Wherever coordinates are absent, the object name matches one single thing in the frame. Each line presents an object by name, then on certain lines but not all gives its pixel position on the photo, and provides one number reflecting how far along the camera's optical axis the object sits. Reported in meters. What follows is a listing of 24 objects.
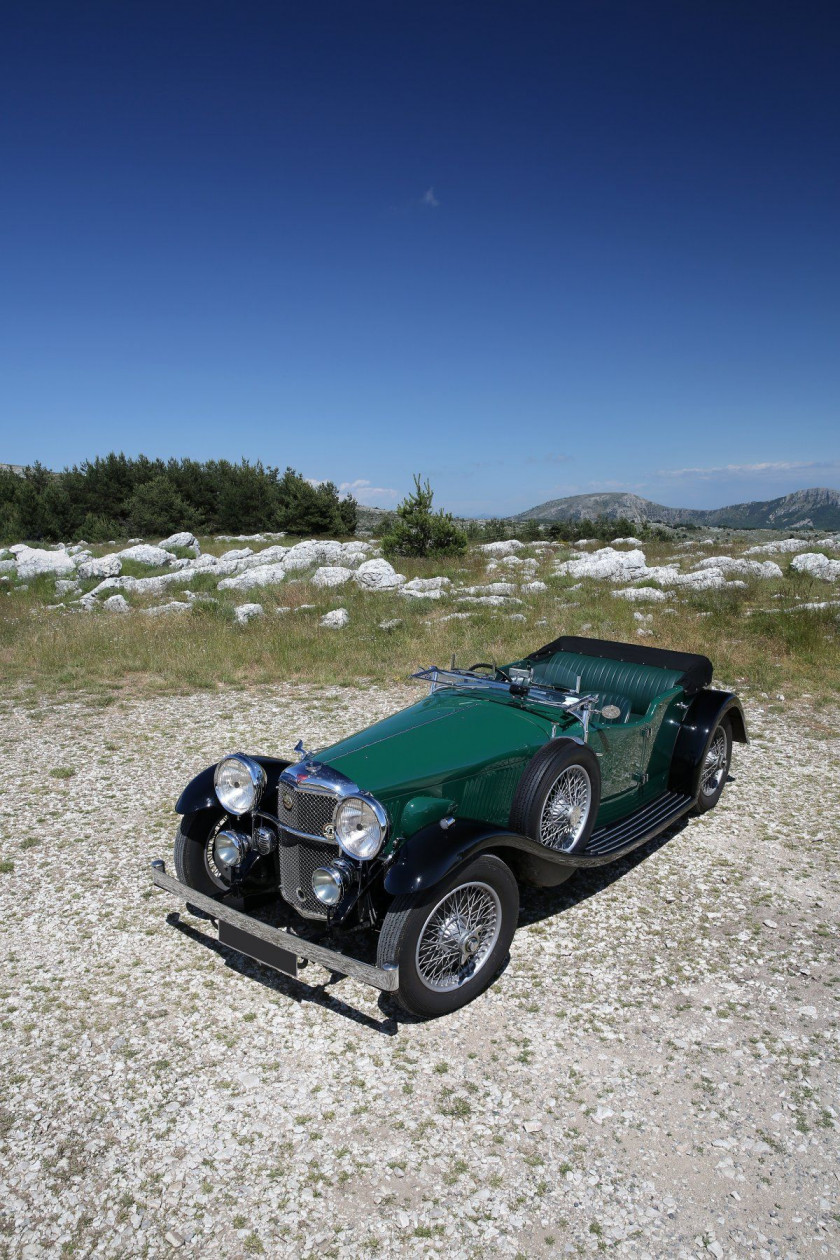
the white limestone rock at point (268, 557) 24.92
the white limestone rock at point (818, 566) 18.84
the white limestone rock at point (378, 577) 18.95
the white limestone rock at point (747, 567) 19.27
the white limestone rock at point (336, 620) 14.64
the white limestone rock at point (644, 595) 16.50
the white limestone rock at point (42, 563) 22.12
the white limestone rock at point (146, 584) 19.09
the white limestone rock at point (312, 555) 23.70
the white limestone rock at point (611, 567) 20.23
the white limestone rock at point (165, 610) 15.78
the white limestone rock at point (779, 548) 25.59
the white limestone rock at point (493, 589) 17.97
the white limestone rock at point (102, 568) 21.64
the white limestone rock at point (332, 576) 19.50
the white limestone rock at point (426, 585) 18.16
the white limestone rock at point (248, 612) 15.13
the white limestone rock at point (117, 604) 16.84
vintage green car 3.64
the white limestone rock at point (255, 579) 19.78
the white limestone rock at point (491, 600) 16.19
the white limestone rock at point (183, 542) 29.70
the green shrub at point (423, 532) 24.64
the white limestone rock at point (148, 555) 24.55
